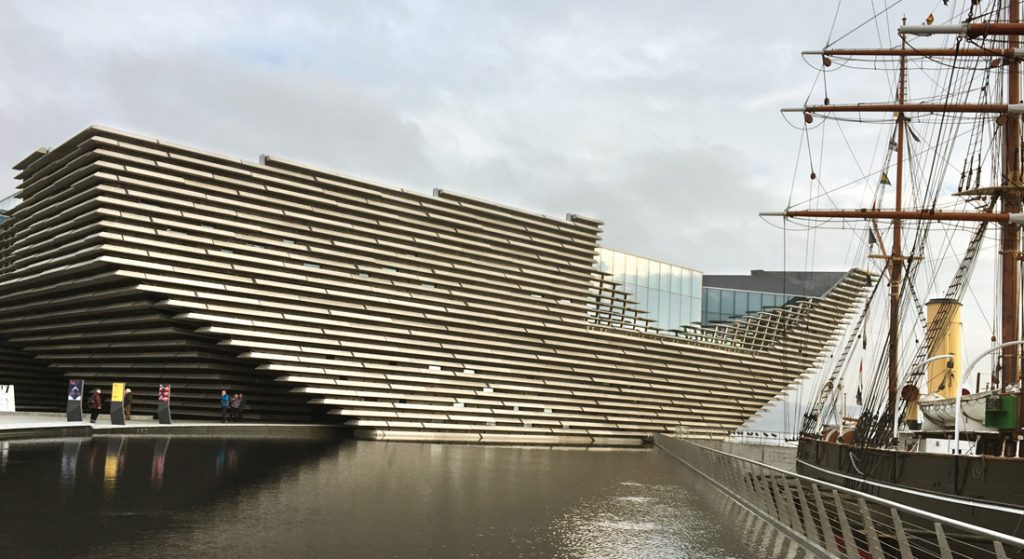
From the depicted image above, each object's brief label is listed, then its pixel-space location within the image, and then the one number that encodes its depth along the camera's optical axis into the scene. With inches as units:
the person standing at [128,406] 1156.5
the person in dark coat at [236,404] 1178.8
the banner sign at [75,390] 951.0
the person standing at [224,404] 1151.0
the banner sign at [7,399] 1090.8
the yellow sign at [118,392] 1009.5
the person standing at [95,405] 1095.6
